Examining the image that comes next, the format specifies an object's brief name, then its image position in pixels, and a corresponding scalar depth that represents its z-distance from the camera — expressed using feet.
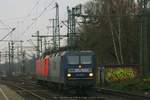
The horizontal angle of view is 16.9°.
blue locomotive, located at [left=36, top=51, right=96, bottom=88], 100.73
